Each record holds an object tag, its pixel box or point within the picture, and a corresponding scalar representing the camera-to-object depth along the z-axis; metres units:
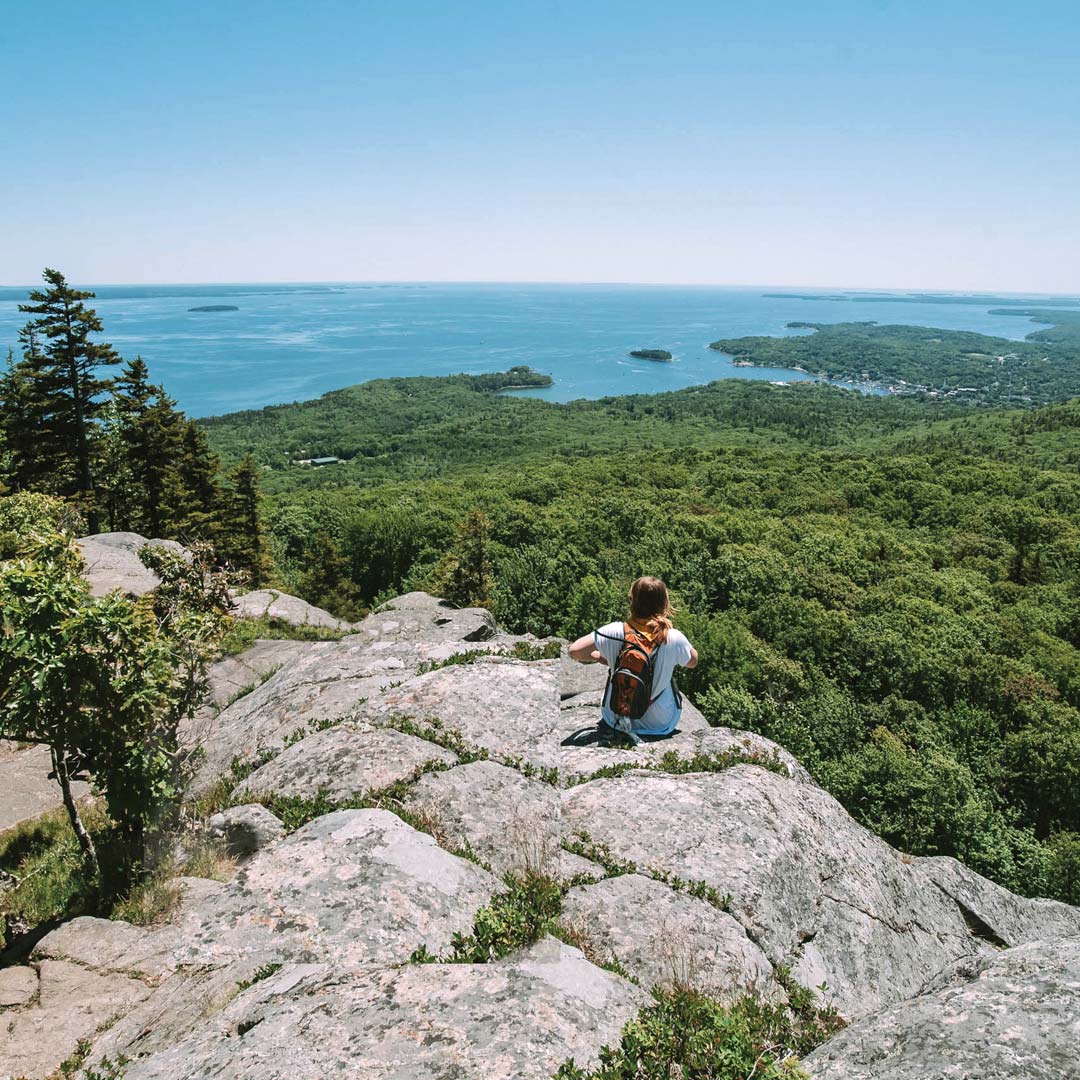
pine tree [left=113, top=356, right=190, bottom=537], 29.56
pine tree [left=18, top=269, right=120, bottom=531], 25.91
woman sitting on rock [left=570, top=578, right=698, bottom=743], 7.12
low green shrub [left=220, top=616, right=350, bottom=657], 16.97
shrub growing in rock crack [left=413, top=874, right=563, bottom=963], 4.73
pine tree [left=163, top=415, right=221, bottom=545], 29.36
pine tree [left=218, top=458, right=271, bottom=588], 30.59
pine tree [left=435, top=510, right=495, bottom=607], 25.50
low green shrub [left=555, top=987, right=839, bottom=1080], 3.69
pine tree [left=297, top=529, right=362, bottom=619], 33.18
